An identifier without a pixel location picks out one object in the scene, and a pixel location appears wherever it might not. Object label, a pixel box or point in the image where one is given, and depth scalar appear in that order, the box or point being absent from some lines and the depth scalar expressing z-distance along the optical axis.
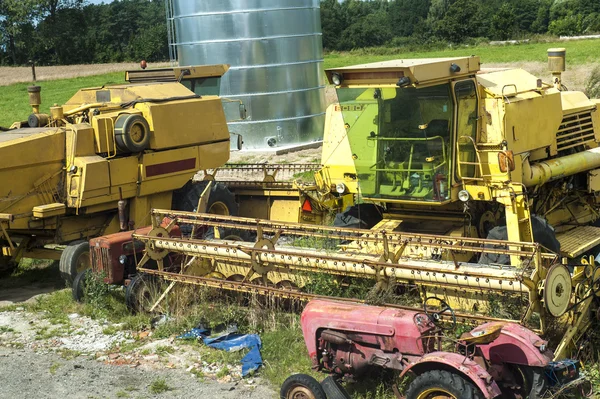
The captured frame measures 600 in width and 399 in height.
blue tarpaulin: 7.62
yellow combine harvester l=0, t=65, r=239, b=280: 10.70
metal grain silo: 19.53
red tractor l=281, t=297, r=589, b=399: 5.80
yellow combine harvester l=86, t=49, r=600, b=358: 7.38
